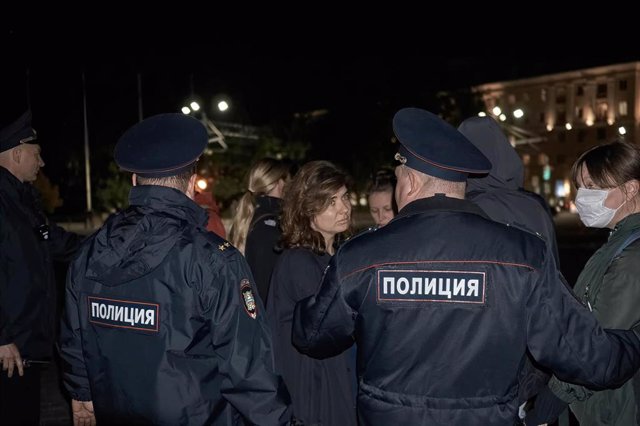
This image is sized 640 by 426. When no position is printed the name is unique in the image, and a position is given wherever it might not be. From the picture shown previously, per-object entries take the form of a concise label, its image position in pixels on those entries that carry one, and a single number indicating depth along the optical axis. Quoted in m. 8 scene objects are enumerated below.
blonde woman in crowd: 4.71
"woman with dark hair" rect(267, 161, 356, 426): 3.36
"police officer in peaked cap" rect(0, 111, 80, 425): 3.97
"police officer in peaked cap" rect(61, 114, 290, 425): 2.56
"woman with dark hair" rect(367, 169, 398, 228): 5.43
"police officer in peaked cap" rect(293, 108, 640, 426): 2.40
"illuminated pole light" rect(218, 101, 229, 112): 25.83
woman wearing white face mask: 2.75
